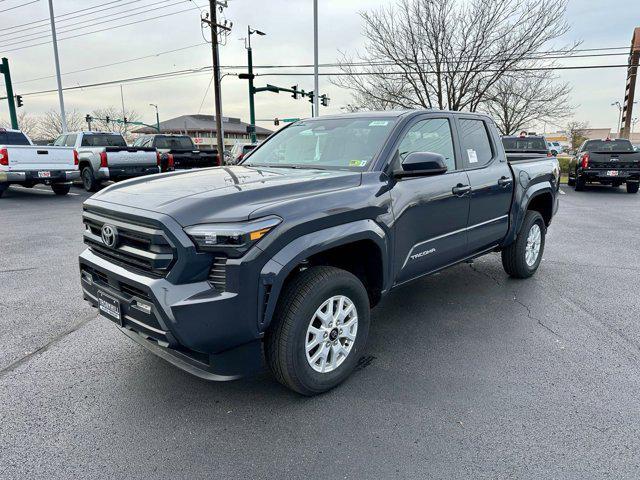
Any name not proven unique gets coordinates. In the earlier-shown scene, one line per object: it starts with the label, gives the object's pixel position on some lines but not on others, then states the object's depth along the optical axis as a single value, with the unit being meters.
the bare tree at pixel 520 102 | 20.86
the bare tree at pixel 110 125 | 75.88
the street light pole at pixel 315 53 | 21.84
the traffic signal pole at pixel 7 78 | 22.59
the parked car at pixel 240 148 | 16.37
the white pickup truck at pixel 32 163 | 12.00
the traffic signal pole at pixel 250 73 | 26.25
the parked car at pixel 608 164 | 14.96
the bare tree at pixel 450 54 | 19.08
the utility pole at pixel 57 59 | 25.38
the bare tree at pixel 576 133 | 58.33
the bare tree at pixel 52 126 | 75.31
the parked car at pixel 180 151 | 16.22
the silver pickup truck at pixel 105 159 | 13.45
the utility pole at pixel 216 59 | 21.35
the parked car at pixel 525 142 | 15.22
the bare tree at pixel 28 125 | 72.81
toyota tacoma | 2.48
